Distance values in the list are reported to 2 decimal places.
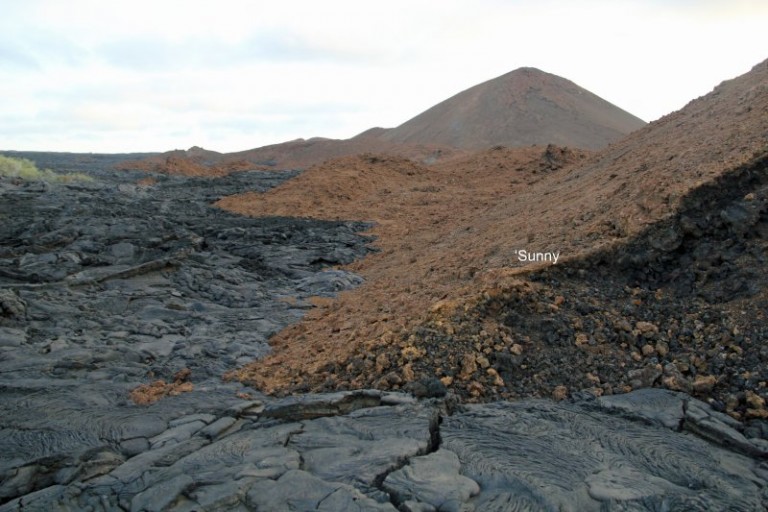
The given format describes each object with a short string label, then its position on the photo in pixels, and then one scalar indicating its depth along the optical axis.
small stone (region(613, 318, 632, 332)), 4.09
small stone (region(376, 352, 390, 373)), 4.03
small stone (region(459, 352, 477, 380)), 3.83
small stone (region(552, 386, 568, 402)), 3.64
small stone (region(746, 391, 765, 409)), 3.24
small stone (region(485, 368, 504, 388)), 3.78
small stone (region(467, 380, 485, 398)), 3.70
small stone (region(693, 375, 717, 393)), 3.45
